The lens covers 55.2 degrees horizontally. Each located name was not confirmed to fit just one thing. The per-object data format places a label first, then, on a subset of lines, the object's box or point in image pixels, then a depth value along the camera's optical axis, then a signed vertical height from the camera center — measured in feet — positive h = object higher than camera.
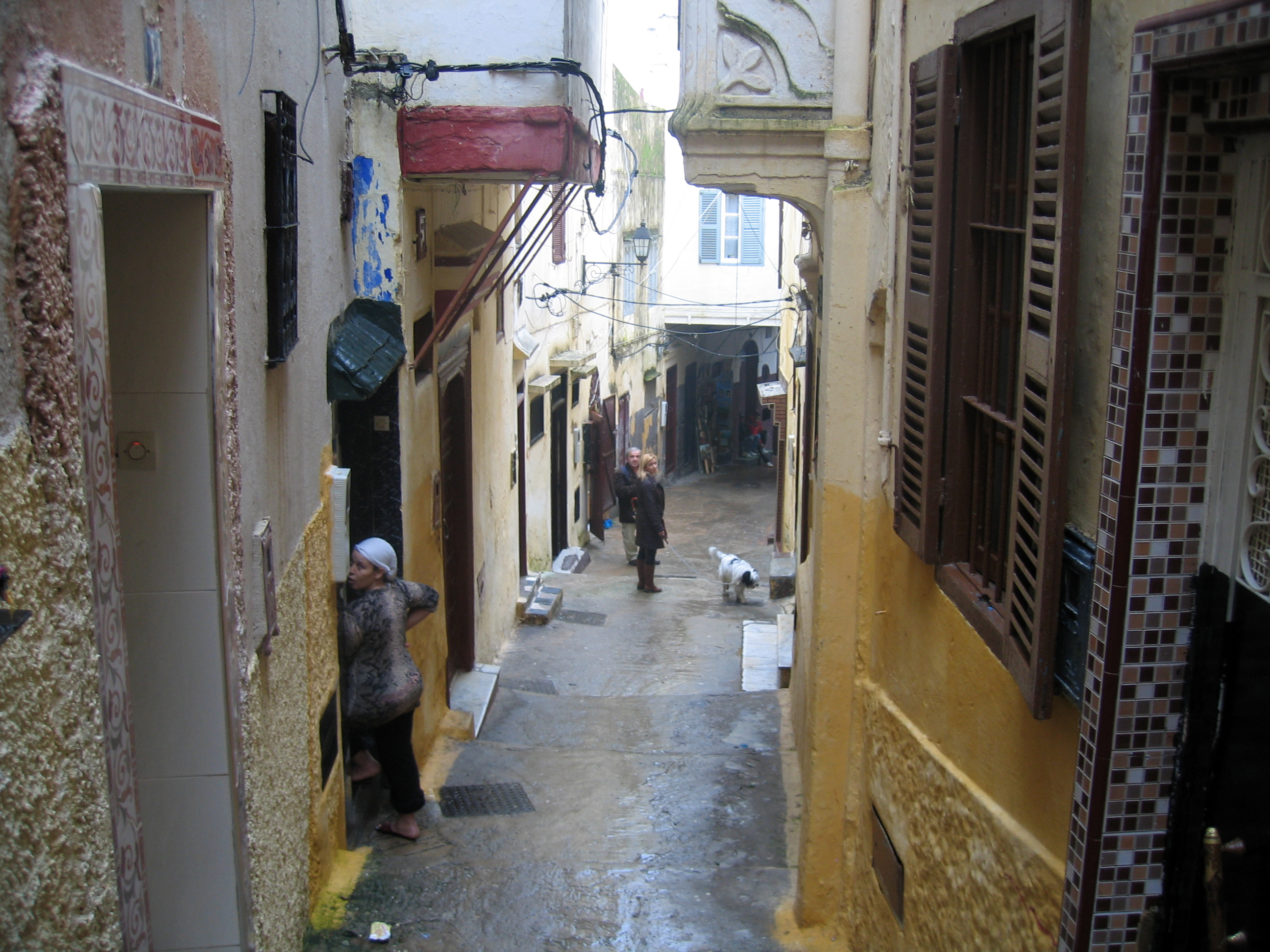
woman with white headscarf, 19.43 -6.31
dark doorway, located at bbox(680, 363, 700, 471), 105.60 -12.98
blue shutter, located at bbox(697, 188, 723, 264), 88.58 +3.05
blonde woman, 49.55 -10.09
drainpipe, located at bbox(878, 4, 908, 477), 15.52 +0.83
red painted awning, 21.58 +2.31
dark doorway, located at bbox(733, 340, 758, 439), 111.45 -10.54
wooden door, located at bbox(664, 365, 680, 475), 99.30 -11.77
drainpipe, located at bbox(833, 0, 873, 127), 18.10 +3.09
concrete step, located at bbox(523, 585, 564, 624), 42.55 -11.76
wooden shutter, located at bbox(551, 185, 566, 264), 53.16 +1.20
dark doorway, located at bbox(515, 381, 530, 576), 44.98 -7.72
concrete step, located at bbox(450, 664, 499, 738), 29.50 -10.50
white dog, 47.88 -11.81
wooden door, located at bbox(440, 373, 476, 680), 30.50 -6.47
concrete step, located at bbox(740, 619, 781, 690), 34.99 -11.59
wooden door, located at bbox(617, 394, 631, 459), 80.48 -10.06
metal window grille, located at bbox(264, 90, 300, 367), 13.96 +0.63
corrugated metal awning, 18.72 -1.23
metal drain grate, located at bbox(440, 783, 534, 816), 23.06 -10.16
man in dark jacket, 55.31 -9.73
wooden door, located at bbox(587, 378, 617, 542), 66.69 -10.50
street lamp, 67.21 +1.71
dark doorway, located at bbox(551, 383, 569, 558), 56.80 -9.28
